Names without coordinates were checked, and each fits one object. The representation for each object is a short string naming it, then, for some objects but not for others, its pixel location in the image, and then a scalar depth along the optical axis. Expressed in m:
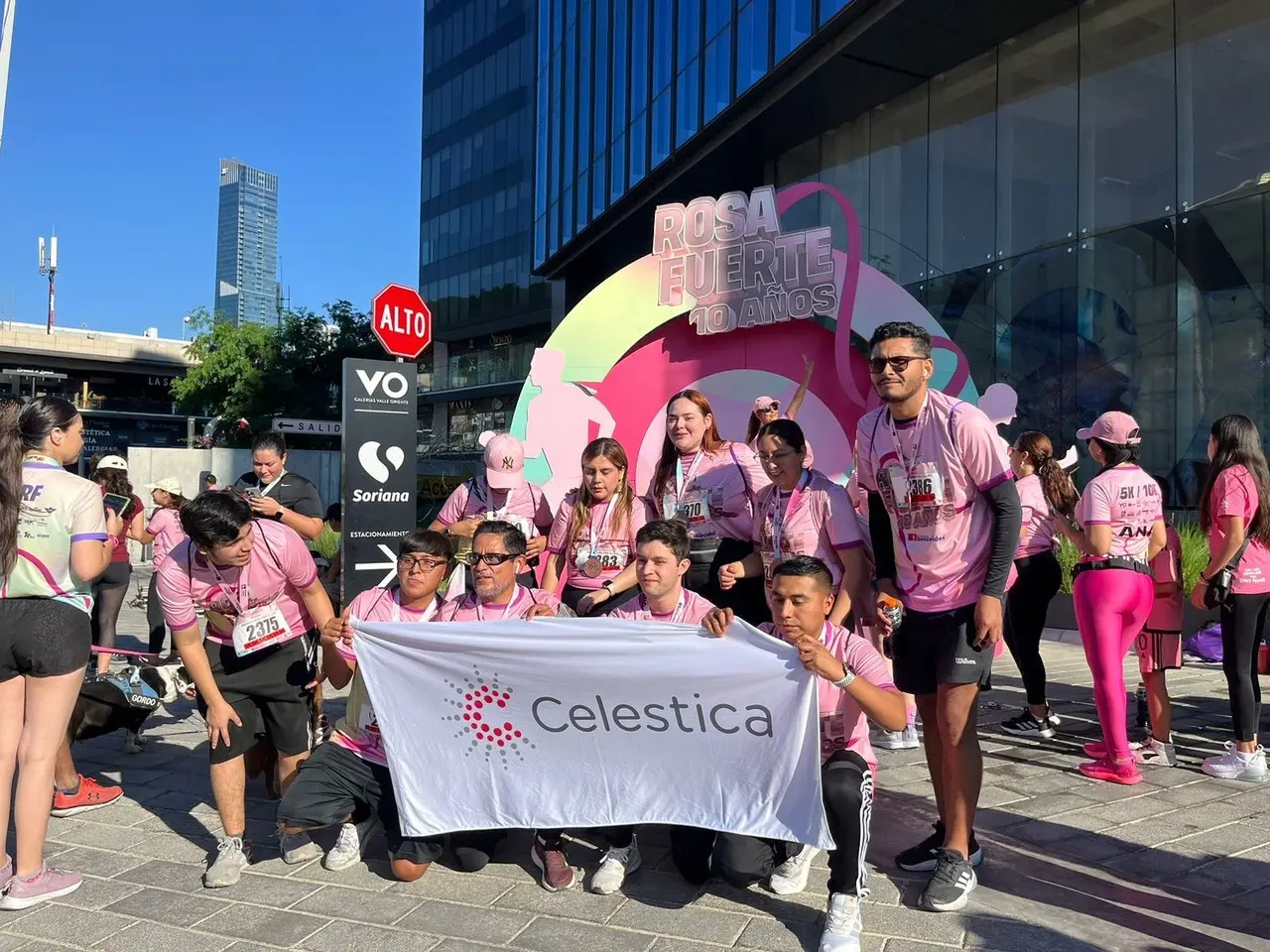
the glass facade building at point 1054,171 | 12.84
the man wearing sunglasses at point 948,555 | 3.51
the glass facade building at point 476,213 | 48.91
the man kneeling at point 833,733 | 3.20
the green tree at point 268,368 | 40.19
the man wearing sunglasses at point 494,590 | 4.03
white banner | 3.37
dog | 5.18
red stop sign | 8.52
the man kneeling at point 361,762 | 3.79
